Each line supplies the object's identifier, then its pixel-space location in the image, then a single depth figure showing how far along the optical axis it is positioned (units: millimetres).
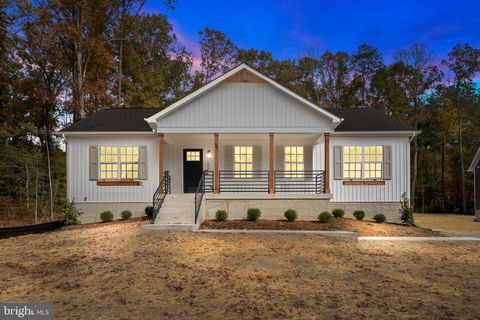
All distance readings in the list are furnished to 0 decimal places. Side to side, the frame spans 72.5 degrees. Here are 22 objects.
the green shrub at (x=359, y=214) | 14195
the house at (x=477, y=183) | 20641
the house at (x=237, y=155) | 13617
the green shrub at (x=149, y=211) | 13781
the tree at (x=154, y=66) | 27844
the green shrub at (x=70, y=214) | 14664
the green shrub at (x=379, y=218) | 14156
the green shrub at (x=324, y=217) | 12562
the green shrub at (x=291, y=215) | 12727
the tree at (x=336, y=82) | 32094
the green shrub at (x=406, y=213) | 14656
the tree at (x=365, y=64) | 32156
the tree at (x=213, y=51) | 31266
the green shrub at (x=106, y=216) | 14273
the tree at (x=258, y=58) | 32281
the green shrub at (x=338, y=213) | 13710
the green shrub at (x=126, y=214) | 14156
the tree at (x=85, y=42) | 20906
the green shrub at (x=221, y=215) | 12727
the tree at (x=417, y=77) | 27516
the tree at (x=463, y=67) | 27672
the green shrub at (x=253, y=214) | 12702
